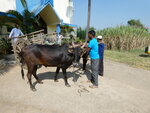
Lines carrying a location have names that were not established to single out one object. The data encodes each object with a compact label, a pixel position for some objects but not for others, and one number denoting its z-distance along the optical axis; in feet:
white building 33.27
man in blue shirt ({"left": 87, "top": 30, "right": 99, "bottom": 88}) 11.20
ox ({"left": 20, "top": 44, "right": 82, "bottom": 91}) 10.90
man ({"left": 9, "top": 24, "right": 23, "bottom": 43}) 17.90
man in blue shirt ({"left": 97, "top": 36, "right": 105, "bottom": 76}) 14.62
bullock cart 14.61
